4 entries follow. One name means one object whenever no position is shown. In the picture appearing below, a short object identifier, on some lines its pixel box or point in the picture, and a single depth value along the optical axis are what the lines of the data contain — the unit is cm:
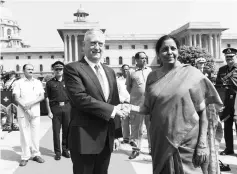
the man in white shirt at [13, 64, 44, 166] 591
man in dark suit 282
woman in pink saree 246
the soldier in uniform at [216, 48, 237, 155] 573
